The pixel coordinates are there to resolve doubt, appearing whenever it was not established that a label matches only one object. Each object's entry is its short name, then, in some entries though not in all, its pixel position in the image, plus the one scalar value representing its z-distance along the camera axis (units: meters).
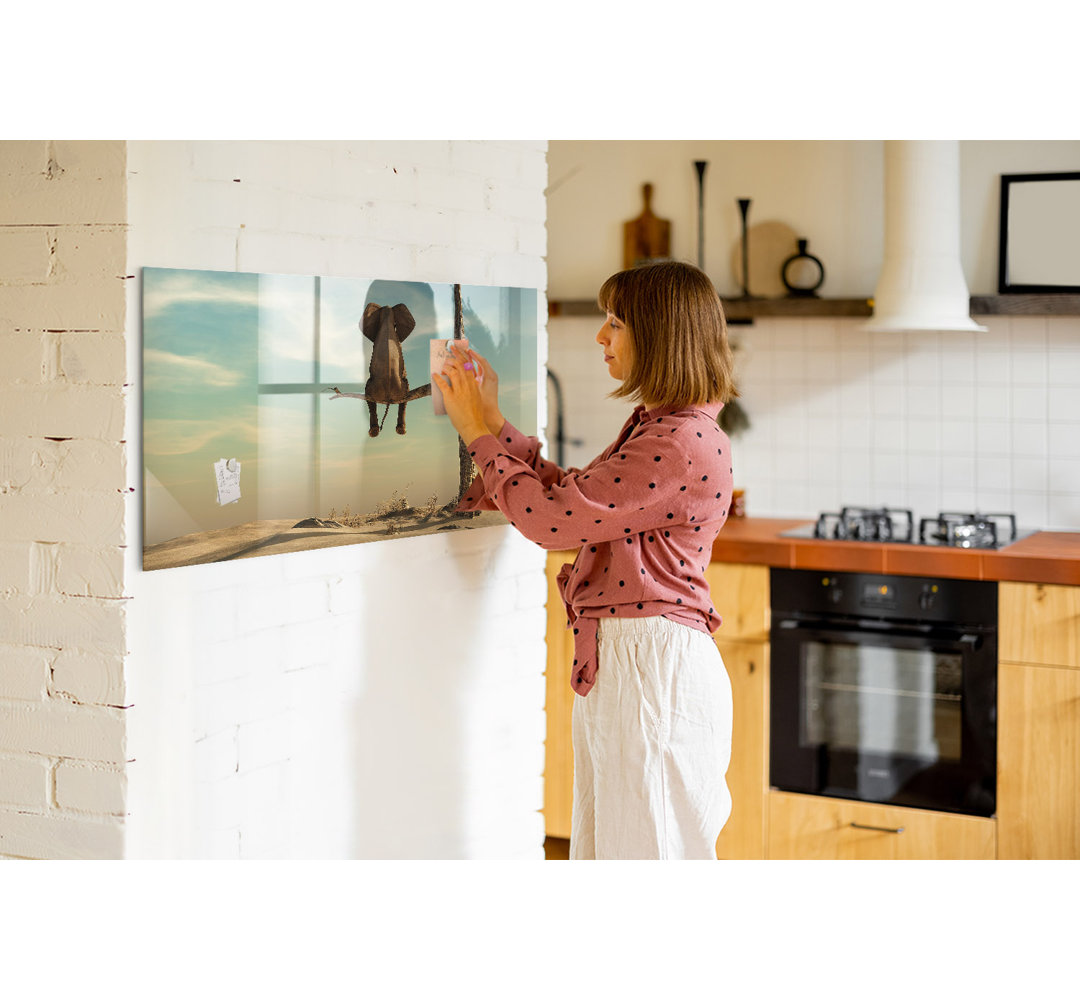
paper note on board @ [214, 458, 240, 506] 1.90
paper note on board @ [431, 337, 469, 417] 2.19
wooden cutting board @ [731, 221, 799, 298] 3.87
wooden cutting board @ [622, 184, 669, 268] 4.00
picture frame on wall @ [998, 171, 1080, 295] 3.50
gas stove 3.31
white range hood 3.43
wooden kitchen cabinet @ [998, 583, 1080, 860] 3.01
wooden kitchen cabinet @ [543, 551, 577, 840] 3.54
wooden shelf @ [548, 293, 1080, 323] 3.47
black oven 3.12
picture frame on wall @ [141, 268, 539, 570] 1.84
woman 2.00
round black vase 3.81
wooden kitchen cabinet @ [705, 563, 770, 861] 3.35
